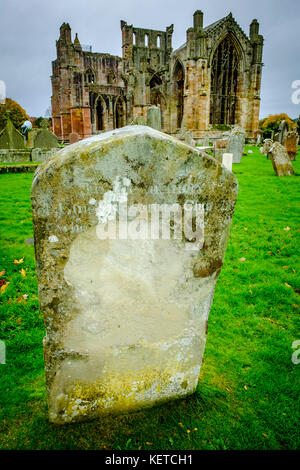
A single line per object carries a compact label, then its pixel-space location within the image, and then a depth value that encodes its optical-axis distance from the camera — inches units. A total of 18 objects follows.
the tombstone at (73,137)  935.7
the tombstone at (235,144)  598.2
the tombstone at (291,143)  591.2
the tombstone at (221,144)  657.2
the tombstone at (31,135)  683.4
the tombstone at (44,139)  595.0
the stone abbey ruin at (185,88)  1098.1
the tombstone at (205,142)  1026.3
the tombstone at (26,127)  704.8
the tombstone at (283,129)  749.3
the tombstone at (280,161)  432.5
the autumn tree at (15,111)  1603.1
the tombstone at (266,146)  745.0
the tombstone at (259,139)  1195.1
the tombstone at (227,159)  377.1
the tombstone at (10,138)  574.6
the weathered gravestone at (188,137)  840.3
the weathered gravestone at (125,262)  64.7
